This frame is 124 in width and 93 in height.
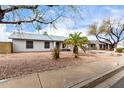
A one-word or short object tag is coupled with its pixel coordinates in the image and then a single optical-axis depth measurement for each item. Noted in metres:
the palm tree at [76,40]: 5.29
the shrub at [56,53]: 4.70
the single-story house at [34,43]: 7.50
